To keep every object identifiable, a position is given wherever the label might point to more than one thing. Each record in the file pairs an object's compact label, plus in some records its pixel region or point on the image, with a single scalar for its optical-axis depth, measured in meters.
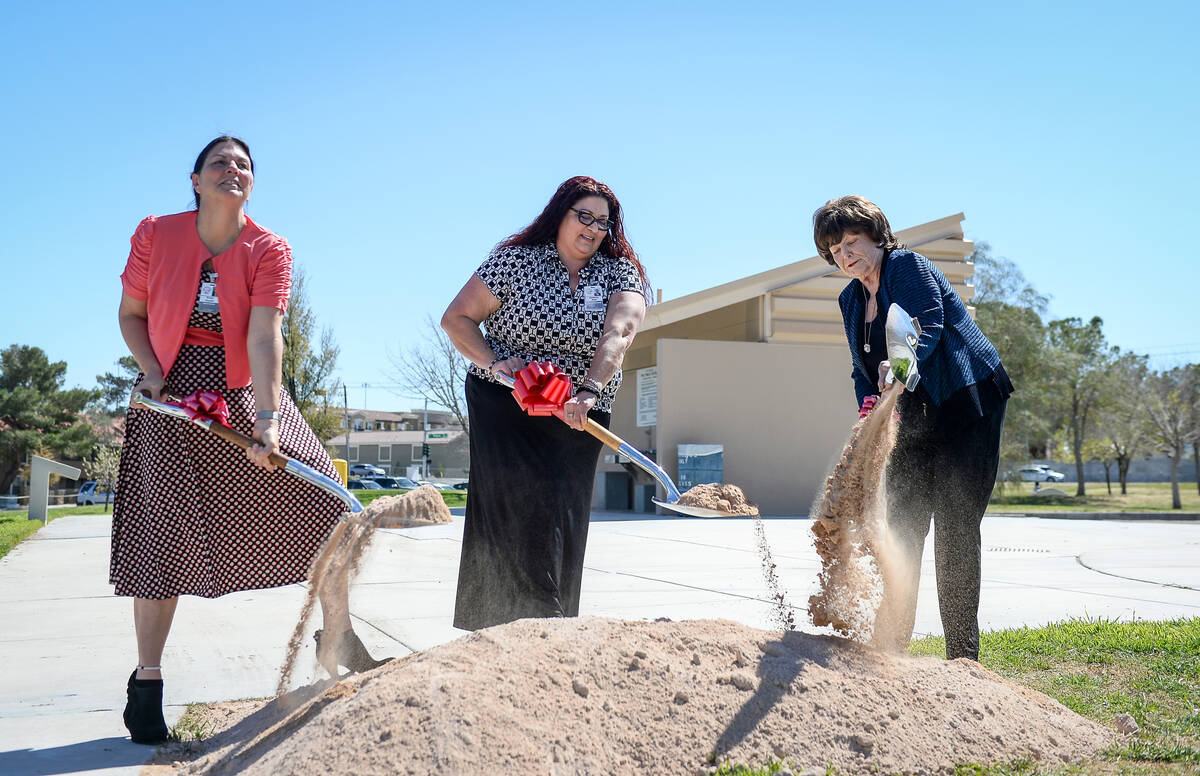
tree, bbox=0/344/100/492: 38.75
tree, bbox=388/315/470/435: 29.70
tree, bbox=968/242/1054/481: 33.91
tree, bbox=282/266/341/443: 23.77
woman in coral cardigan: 2.88
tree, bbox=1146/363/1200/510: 31.98
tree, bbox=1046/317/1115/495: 35.88
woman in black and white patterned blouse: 3.21
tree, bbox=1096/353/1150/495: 35.09
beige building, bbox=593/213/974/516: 18.69
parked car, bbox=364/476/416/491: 44.34
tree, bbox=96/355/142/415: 58.78
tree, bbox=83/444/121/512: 21.72
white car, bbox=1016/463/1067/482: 55.91
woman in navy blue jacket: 3.18
